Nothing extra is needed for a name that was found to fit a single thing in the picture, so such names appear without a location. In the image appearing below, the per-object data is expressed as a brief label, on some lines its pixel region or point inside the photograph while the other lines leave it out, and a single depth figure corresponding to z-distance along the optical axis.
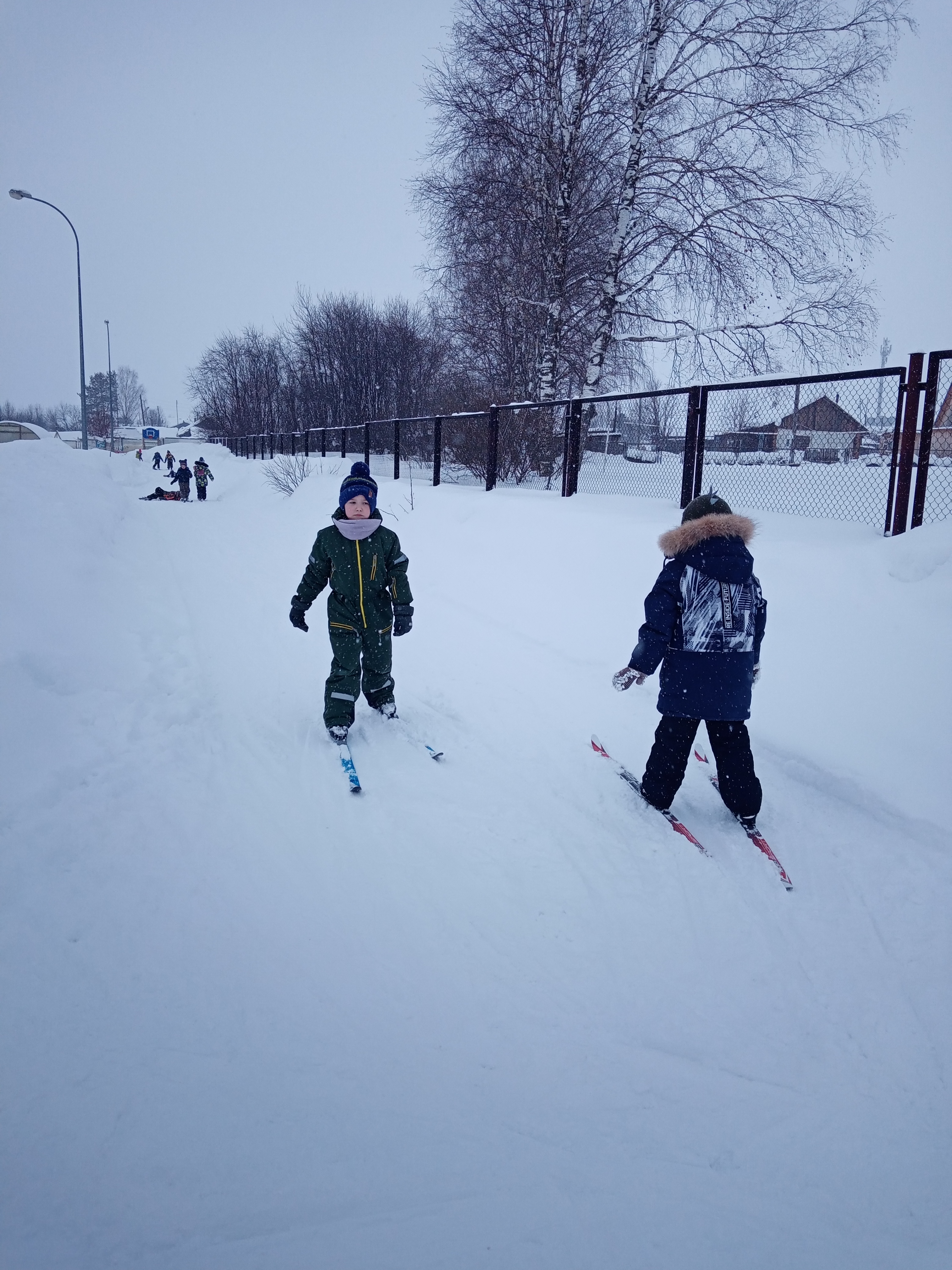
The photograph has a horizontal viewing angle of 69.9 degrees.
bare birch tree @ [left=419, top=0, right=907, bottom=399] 11.02
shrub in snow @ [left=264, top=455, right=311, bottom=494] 17.42
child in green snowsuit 4.30
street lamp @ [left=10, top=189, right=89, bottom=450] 19.09
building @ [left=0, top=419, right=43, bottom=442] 39.66
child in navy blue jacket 3.20
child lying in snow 21.72
